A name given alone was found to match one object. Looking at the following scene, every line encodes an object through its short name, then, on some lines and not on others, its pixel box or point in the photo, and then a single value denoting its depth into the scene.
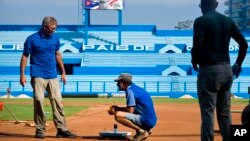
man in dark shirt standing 7.50
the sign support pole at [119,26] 67.50
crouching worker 10.50
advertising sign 70.07
